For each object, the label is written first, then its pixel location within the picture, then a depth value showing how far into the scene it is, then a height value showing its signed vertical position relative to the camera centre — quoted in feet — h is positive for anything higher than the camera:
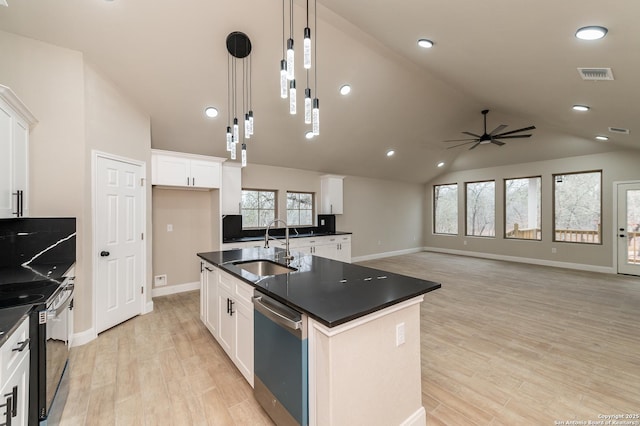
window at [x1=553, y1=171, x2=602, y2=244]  20.24 +0.24
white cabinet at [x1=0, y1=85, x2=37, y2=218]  6.66 +1.60
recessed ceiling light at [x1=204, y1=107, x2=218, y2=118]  12.82 +4.86
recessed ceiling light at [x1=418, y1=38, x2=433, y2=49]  8.90 +5.72
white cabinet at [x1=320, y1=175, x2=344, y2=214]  21.36 +1.39
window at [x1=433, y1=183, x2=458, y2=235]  28.84 +0.20
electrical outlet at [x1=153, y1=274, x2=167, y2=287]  14.75 -3.79
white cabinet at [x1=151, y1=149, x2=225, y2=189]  13.17 +2.21
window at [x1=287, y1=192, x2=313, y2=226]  20.77 +0.28
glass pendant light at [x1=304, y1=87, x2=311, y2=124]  6.14 +2.44
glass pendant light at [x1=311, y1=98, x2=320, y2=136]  6.27 +2.22
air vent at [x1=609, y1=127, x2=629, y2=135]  13.57 +4.13
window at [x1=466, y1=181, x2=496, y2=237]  25.79 +0.16
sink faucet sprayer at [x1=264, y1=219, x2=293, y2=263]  8.26 -1.42
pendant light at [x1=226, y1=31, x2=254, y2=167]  8.59 +5.81
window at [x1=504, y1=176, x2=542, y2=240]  23.39 +0.20
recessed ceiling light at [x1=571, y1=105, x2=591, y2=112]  11.20 +4.38
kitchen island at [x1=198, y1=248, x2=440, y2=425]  4.38 -2.36
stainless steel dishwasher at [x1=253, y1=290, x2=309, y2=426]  4.69 -2.94
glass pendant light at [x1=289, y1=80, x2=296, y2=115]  6.43 +2.74
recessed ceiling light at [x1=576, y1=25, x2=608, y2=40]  5.97 +4.08
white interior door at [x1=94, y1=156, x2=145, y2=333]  10.07 -1.15
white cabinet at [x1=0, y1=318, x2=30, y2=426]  3.82 -2.57
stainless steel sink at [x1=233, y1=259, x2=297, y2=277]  8.70 -1.84
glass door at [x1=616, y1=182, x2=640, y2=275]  18.35 -1.28
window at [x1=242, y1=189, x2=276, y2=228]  18.50 +0.33
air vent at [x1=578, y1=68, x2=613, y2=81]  7.71 +4.07
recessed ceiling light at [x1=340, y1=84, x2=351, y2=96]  13.42 +6.22
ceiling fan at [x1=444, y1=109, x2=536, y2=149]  16.24 +4.65
